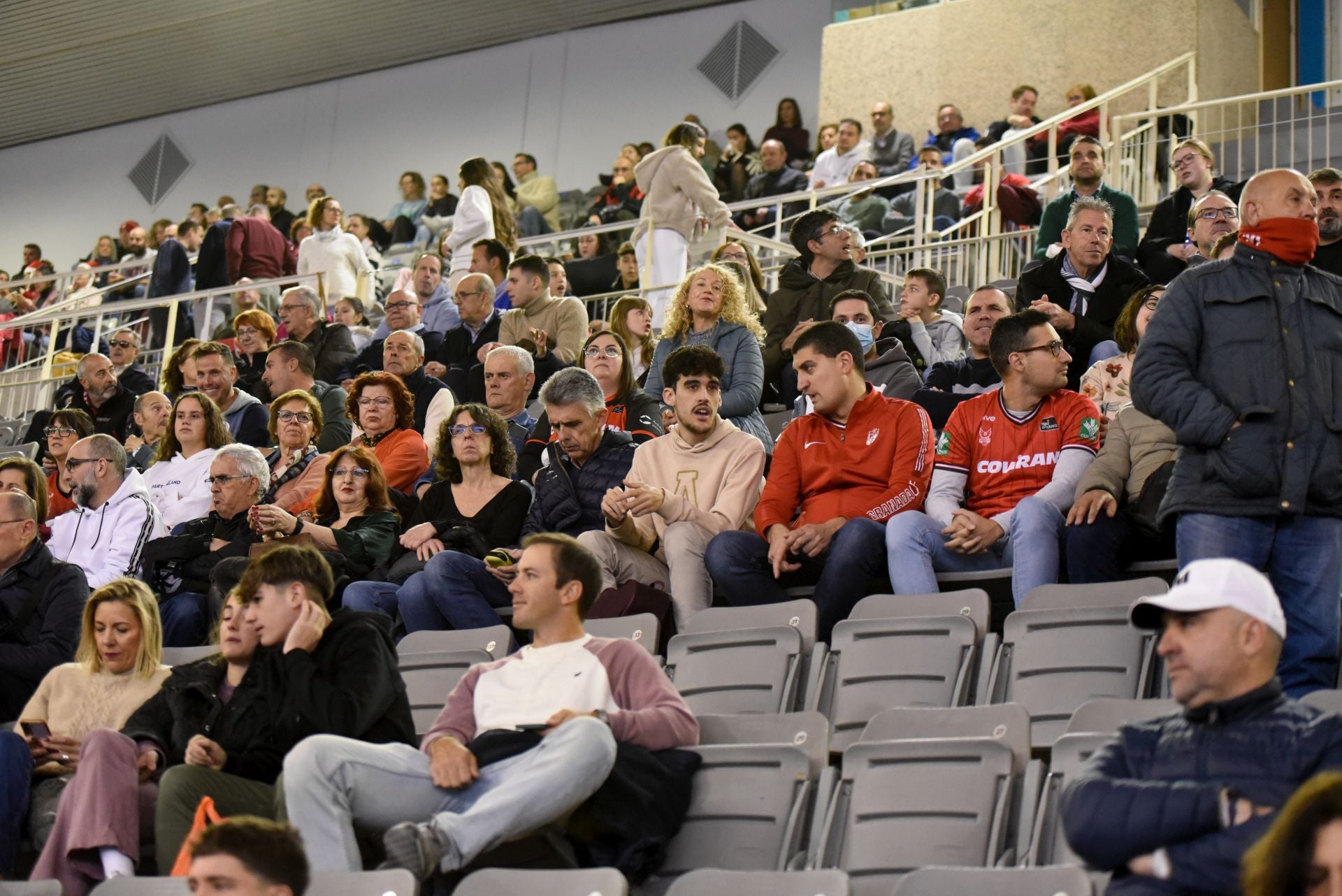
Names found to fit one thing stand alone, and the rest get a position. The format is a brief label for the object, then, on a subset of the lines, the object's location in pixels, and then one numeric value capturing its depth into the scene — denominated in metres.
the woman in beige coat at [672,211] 9.49
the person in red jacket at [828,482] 5.10
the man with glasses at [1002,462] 4.96
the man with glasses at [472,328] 8.59
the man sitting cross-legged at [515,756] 3.58
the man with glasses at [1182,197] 7.79
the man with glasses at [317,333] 9.24
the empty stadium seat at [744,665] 4.45
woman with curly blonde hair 6.86
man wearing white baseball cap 2.77
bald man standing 4.02
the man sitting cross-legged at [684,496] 5.28
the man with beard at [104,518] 6.40
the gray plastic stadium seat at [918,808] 3.50
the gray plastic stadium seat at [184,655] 5.29
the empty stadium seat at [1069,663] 4.17
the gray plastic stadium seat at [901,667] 4.30
